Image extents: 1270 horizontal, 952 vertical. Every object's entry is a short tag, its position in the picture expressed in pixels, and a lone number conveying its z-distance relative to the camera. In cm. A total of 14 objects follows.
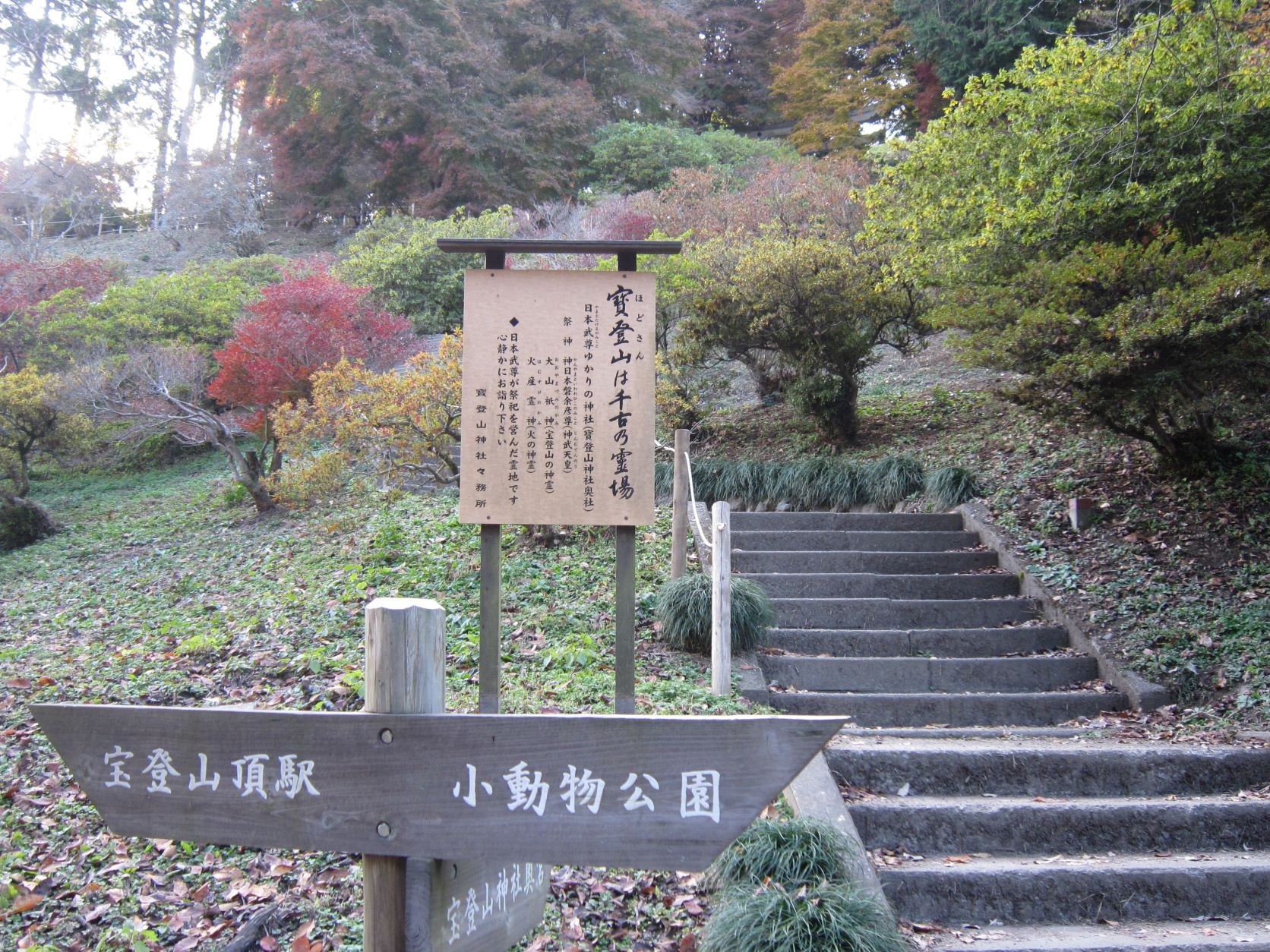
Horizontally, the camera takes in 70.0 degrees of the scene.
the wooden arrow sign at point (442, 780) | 192
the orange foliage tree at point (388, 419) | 902
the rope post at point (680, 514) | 745
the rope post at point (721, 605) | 575
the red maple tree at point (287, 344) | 1261
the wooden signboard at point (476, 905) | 206
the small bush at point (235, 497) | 1359
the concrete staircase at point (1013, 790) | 420
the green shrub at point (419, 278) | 1794
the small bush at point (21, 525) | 1269
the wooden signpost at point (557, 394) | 417
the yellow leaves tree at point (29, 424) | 1295
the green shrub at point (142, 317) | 1561
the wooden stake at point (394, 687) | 203
